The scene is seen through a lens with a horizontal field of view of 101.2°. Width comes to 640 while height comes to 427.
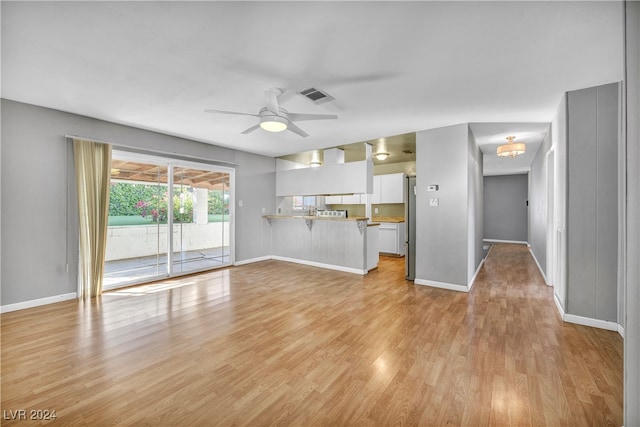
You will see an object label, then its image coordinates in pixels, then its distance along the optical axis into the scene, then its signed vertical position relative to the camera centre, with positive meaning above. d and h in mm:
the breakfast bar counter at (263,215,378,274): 5297 -671
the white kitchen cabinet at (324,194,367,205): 7669 +348
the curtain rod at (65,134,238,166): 3913 +1056
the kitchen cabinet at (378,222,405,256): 6988 -729
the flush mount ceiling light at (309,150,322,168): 6480 +1405
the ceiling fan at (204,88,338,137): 2848 +1066
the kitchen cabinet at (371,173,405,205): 7164 +629
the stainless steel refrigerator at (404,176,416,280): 4727 -296
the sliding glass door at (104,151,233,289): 4348 -136
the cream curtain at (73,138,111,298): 3746 +73
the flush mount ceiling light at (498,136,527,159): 4641 +1097
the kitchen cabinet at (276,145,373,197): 5418 +751
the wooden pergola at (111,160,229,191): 4342 +689
